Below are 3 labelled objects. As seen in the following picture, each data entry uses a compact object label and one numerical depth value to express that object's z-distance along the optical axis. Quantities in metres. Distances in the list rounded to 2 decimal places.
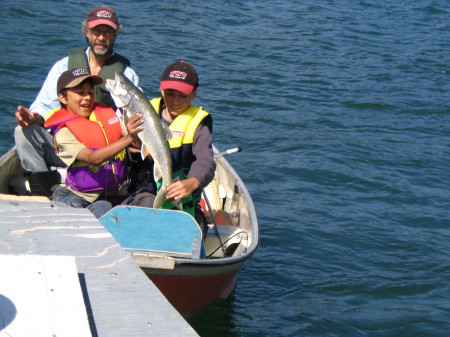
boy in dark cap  9.28
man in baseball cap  10.40
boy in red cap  9.22
